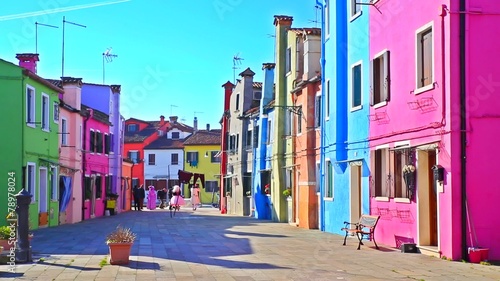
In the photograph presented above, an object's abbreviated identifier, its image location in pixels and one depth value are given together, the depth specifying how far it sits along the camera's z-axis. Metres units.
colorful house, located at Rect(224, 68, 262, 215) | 43.34
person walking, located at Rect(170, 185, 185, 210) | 42.44
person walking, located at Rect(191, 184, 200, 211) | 53.78
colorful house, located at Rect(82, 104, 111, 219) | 37.09
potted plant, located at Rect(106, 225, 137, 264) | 13.91
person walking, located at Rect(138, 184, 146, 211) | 54.38
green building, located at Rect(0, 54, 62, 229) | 25.08
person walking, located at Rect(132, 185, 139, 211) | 54.16
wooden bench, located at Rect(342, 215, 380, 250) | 18.21
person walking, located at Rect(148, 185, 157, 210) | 54.72
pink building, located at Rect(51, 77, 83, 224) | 31.83
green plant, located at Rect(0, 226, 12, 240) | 15.33
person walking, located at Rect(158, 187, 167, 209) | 58.98
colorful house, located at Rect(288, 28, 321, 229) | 27.41
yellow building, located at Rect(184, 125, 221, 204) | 78.25
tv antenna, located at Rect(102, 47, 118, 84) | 40.83
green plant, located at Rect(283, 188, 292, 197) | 32.38
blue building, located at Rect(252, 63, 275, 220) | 37.34
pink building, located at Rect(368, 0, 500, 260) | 15.00
